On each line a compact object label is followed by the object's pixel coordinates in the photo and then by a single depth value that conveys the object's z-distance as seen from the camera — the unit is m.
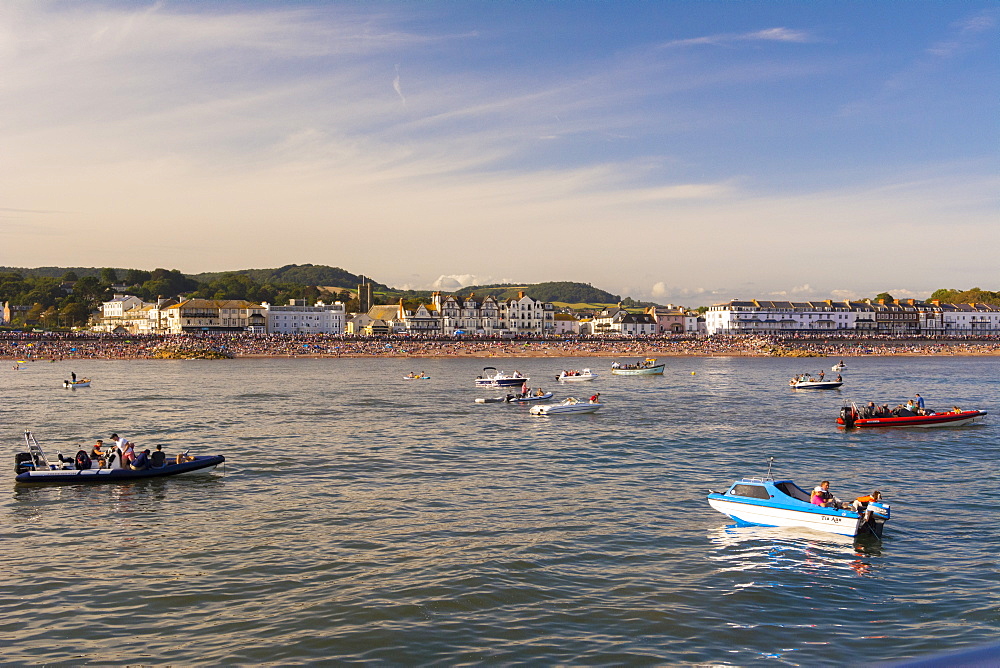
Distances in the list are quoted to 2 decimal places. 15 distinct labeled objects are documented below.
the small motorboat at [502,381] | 70.50
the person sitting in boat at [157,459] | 28.03
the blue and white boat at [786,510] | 19.75
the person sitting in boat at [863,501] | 19.78
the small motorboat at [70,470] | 26.92
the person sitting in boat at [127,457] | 27.67
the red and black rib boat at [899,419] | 41.38
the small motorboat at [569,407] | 47.69
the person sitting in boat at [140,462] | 27.58
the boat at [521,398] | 55.28
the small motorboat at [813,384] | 68.75
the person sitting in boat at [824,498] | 20.44
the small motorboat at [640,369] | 88.06
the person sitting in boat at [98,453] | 27.95
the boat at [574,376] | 78.94
